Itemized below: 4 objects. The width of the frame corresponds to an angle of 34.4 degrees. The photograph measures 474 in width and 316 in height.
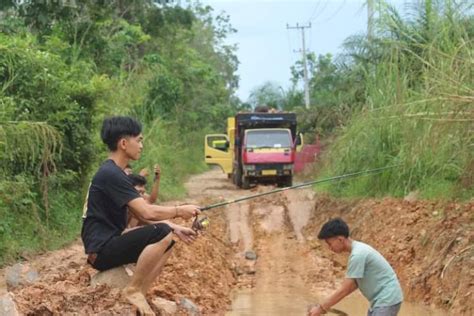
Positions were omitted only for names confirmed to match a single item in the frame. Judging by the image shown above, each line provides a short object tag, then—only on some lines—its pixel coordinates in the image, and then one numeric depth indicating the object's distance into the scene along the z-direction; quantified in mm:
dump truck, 24078
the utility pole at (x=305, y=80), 50362
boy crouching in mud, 5875
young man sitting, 5898
